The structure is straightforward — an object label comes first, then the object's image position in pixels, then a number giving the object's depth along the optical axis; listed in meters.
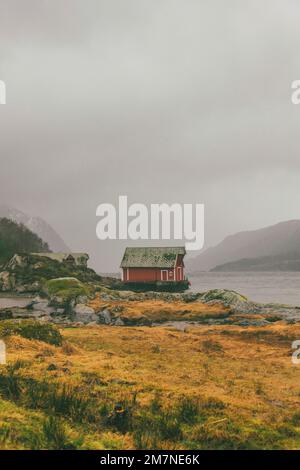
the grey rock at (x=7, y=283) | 78.52
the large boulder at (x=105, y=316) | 36.54
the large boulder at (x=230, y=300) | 44.41
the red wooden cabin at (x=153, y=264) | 77.50
